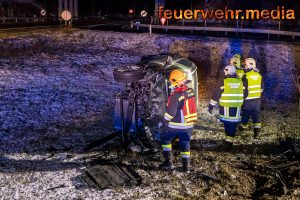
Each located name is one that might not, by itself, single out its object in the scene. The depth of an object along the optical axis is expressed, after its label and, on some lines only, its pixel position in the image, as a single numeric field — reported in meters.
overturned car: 6.59
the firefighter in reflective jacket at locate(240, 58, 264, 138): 7.59
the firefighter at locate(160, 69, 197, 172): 5.76
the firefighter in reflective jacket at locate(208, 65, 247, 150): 7.00
